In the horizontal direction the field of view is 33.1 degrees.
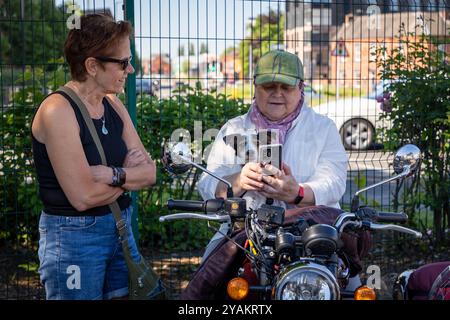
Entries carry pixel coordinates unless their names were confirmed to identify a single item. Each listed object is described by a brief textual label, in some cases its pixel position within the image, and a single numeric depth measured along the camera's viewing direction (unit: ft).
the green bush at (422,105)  21.91
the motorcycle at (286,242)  7.97
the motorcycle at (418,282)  10.46
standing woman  10.77
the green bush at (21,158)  19.54
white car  22.68
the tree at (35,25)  19.11
